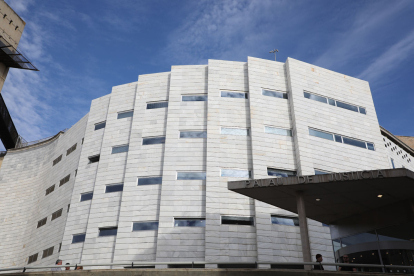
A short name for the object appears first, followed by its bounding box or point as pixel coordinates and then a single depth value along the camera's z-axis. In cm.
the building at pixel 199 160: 3050
